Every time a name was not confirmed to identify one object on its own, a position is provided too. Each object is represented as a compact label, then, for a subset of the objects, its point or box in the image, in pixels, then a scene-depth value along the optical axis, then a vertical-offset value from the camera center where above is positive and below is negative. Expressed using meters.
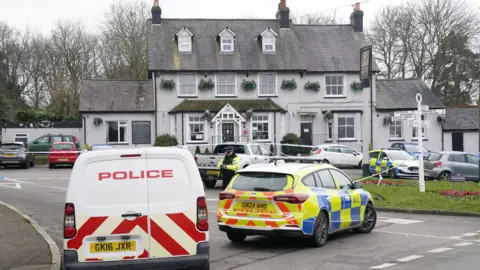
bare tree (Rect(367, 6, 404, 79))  60.72 +9.05
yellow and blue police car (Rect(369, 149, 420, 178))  28.23 -1.27
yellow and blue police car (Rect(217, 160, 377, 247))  11.16 -1.21
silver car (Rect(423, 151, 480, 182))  27.06 -1.33
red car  34.31 -1.02
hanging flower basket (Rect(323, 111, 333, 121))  43.31 +1.34
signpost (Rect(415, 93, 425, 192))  20.59 -0.13
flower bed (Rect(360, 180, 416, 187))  23.74 -1.80
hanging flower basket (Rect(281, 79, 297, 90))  42.88 +3.49
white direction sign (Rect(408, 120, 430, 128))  20.77 +0.39
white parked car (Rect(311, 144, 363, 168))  35.59 -1.07
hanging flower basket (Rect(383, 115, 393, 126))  44.41 +1.06
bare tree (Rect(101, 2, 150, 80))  62.88 +9.33
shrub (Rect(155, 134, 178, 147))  40.41 -0.19
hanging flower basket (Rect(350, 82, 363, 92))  43.91 +3.40
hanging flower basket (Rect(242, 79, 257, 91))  42.53 +3.43
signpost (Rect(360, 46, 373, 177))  23.89 +2.20
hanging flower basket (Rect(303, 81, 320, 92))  43.44 +3.39
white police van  7.80 -0.92
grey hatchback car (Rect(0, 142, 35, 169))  34.28 -0.89
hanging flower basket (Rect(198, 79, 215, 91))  42.38 +3.50
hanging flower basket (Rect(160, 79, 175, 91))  41.88 +3.48
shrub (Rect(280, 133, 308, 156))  39.66 -0.68
